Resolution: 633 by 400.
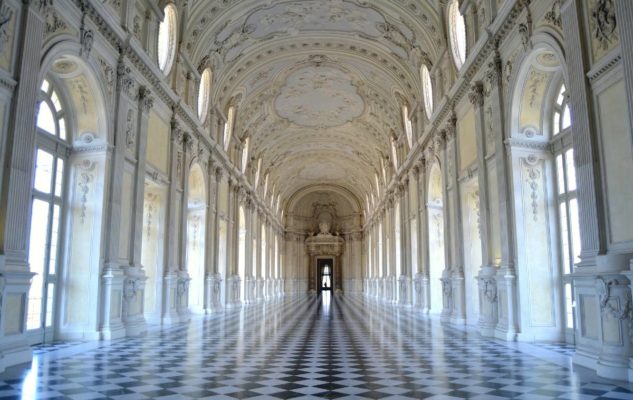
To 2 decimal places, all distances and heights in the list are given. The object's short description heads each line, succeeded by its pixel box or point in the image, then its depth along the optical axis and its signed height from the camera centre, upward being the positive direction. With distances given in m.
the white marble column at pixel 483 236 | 11.64 +0.94
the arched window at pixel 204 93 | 20.16 +7.21
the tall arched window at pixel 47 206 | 10.17 +1.46
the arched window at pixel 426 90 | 19.71 +7.16
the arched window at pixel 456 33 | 15.28 +7.29
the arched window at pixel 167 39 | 15.48 +7.23
